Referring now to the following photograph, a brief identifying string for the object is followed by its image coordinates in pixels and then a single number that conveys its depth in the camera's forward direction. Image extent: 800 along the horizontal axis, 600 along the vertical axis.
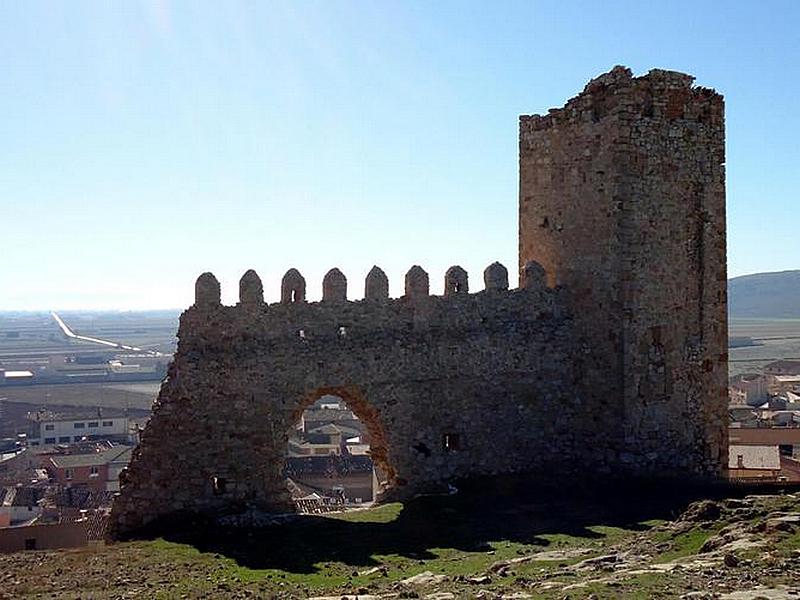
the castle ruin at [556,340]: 14.77
